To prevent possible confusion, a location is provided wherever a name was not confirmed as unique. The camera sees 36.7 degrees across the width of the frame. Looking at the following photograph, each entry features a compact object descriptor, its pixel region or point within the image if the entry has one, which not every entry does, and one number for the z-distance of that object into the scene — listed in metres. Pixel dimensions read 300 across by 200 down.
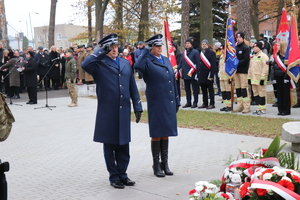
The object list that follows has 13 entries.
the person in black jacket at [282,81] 12.66
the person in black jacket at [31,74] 17.28
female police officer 6.91
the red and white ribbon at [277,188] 3.36
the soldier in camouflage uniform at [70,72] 15.88
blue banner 13.31
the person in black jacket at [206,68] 14.32
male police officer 6.35
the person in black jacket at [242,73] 13.24
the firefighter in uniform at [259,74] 12.66
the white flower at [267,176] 3.57
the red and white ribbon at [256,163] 3.94
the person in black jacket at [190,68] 14.93
